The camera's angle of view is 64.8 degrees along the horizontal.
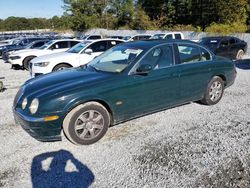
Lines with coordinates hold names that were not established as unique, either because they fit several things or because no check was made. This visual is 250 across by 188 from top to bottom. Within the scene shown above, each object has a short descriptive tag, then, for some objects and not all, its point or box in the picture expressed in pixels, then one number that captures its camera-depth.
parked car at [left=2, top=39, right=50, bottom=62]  11.50
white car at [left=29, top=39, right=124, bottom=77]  6.82
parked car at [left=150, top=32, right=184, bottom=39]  12.38
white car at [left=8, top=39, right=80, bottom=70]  9.57
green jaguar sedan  2.97
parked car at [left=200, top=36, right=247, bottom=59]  10.08
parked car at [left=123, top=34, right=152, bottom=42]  14.85
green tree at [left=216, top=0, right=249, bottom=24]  24.18
